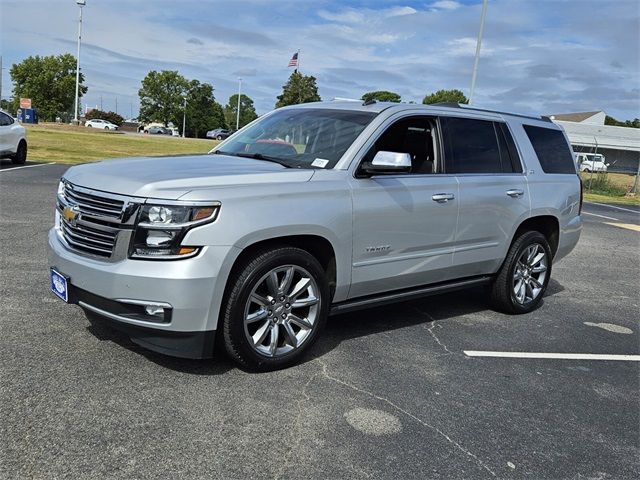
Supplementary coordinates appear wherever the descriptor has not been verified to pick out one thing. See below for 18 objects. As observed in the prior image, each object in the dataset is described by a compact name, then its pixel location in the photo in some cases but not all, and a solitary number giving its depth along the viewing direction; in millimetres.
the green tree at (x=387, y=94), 94550
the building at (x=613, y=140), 56406
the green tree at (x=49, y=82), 72062
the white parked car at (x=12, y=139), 15609
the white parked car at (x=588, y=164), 45188
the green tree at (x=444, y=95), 93844
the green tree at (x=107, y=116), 105062
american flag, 37416
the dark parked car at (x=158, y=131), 85275
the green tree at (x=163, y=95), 95875
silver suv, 3541
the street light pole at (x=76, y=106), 63119
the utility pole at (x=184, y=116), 95000
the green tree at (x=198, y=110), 97625
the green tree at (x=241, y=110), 124306
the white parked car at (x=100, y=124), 78575
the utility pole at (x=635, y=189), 26547
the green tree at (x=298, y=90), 80000
